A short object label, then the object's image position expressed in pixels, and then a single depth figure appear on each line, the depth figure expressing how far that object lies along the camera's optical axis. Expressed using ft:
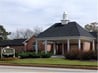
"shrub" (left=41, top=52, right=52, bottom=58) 94.14
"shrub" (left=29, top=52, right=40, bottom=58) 94.98
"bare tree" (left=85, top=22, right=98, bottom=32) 205.21
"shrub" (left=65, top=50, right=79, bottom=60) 86.52
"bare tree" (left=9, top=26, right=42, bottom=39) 259.29
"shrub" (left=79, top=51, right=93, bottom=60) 82.53
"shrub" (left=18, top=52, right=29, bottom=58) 96.60
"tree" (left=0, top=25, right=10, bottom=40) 184.45
